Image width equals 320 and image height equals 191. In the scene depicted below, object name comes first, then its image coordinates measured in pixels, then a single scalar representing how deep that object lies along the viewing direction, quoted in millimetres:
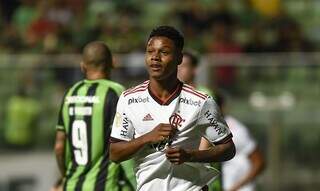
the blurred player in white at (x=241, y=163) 18984
